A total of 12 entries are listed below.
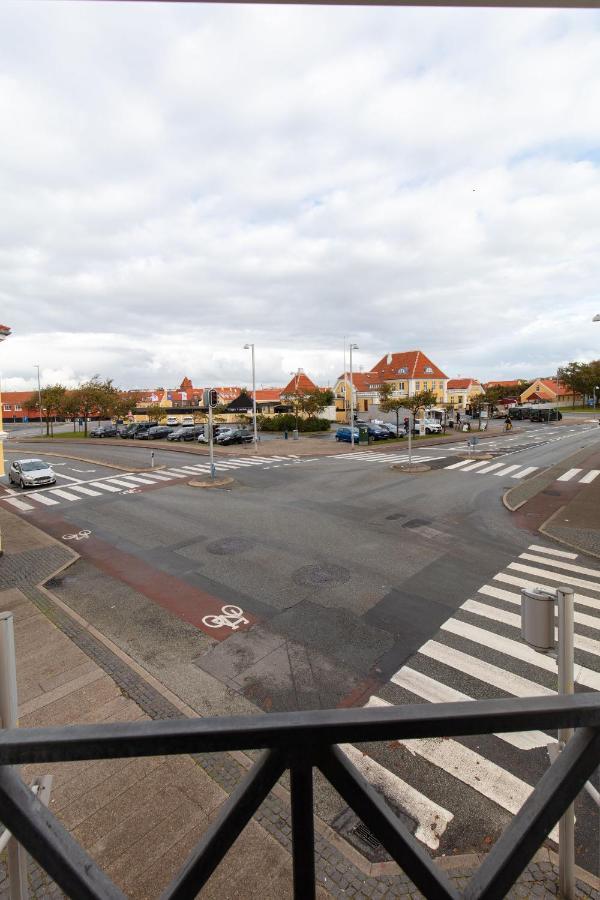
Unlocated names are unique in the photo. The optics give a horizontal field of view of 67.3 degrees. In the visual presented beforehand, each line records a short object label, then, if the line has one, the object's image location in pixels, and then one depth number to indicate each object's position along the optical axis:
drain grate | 4.11
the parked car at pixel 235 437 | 41.03
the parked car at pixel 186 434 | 47.34
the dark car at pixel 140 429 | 51.86
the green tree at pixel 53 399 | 61.03
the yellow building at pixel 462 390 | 96.38
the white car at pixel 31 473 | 23.38
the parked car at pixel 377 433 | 43.16
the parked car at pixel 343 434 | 42.00
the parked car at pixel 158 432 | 50.54
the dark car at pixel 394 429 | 45.03
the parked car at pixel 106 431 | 57.53
